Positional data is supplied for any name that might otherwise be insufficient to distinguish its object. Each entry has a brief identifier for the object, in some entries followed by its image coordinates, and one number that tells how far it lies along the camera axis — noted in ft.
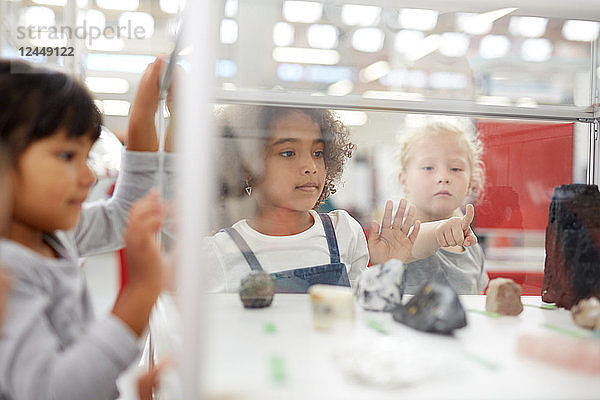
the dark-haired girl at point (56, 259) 1.87
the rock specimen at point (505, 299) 2.97
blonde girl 3.84
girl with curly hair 3.58
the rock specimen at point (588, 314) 2.68
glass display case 1.79
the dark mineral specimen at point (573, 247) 3.14
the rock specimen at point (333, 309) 2.42
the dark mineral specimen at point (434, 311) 2.47
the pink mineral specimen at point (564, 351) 2.18
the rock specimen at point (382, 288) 2.87
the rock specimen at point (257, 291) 2.93
